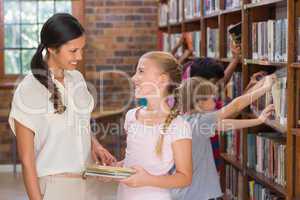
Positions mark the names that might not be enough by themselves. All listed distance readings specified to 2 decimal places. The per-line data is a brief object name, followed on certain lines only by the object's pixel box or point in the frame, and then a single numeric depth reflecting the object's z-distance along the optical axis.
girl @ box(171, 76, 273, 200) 2.91
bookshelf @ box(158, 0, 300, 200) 2.93
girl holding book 2.24
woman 2.31
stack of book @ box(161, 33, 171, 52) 6.77
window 7.05
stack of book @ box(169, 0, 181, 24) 6.30
